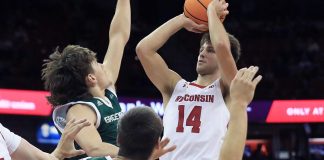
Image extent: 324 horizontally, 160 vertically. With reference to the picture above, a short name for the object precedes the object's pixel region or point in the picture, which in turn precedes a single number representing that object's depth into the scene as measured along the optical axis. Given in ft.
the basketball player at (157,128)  12.30
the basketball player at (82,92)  19.43
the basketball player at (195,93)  21.33
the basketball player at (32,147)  16.28
